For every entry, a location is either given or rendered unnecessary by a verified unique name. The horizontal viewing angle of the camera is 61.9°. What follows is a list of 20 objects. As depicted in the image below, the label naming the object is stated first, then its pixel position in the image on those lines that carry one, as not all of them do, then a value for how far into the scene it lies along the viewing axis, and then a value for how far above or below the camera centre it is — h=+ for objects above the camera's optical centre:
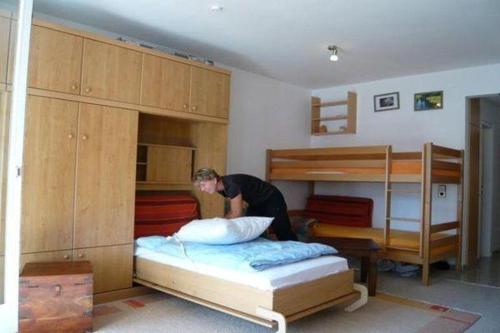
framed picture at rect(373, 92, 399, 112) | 5.48 +1.07
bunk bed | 4.21 +0.06
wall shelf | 5.84 +0.91
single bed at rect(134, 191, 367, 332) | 2.58 -0.76
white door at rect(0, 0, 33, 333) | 2.72 +0.06
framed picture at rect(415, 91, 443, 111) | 5.13 +1.03
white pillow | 3.16 -0.42
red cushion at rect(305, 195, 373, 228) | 5.57 -0.41
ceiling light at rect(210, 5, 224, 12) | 3.31 +1.34
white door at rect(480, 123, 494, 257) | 5.99 -0.13
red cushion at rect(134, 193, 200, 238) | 3.83 -0.37
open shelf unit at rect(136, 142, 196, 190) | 4.12 +0.08
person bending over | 3.61 -0.16
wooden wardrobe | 3.01 +0.29
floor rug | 2.88 -1.04
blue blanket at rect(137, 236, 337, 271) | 2.74 -0.55
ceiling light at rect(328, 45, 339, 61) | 4.23 +1.33
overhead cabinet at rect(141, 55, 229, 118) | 3.64 +0.81
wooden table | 3.68 -0.63
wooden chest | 2.62 -0.83
